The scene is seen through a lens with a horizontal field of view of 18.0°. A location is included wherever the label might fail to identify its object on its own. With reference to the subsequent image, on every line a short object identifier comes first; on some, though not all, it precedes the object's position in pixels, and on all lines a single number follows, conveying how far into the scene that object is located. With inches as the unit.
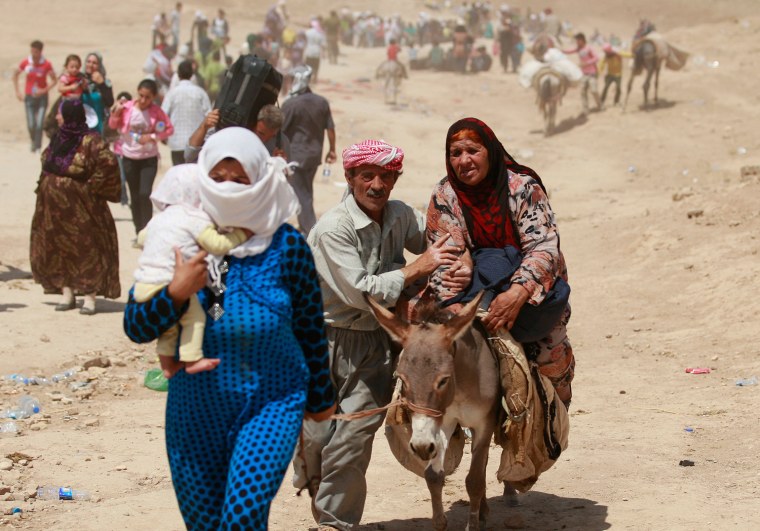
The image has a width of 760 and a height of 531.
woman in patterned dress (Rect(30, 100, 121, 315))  777.5
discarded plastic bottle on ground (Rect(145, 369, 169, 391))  672.3
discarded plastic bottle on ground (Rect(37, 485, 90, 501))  484.4
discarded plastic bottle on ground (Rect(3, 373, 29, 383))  666.2
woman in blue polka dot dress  281.9
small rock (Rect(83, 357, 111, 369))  697.4
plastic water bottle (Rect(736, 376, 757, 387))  654.6
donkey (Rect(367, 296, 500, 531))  367.3
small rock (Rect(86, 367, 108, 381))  685.1
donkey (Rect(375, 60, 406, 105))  2191.9
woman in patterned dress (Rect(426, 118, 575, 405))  395.5
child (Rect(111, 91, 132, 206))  974.0
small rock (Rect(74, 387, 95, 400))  652.8
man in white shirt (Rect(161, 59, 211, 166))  981.6
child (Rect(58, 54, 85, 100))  1069.6
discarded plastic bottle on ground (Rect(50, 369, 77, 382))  676.6
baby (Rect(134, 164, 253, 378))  283.9
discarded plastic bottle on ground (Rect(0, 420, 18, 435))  583.4
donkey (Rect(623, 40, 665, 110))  2019.5
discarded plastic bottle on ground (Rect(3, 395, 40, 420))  609.6
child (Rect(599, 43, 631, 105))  2032.9
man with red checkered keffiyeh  386.3
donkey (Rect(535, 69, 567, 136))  1927.8
